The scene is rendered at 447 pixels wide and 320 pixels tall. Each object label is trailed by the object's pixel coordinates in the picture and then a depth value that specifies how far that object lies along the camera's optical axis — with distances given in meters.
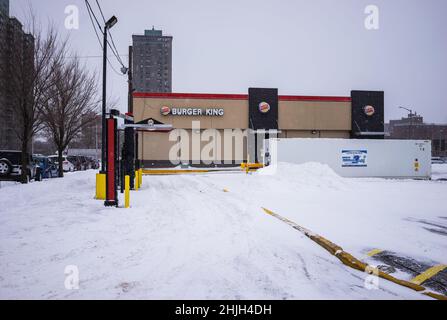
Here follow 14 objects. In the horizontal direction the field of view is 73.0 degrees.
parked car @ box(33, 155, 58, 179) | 20.17
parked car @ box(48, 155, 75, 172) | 29.23
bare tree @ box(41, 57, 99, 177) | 18.83
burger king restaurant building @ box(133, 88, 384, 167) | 35.22
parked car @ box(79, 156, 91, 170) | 34.58
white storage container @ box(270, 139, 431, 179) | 20.98
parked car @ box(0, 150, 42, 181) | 17.18
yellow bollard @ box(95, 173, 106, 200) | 10.67
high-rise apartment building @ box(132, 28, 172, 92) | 163.75
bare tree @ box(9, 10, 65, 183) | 15.55
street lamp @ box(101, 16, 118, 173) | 12.94
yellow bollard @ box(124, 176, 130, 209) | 9.11
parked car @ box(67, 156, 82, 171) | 31.21
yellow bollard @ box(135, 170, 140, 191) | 14.22
